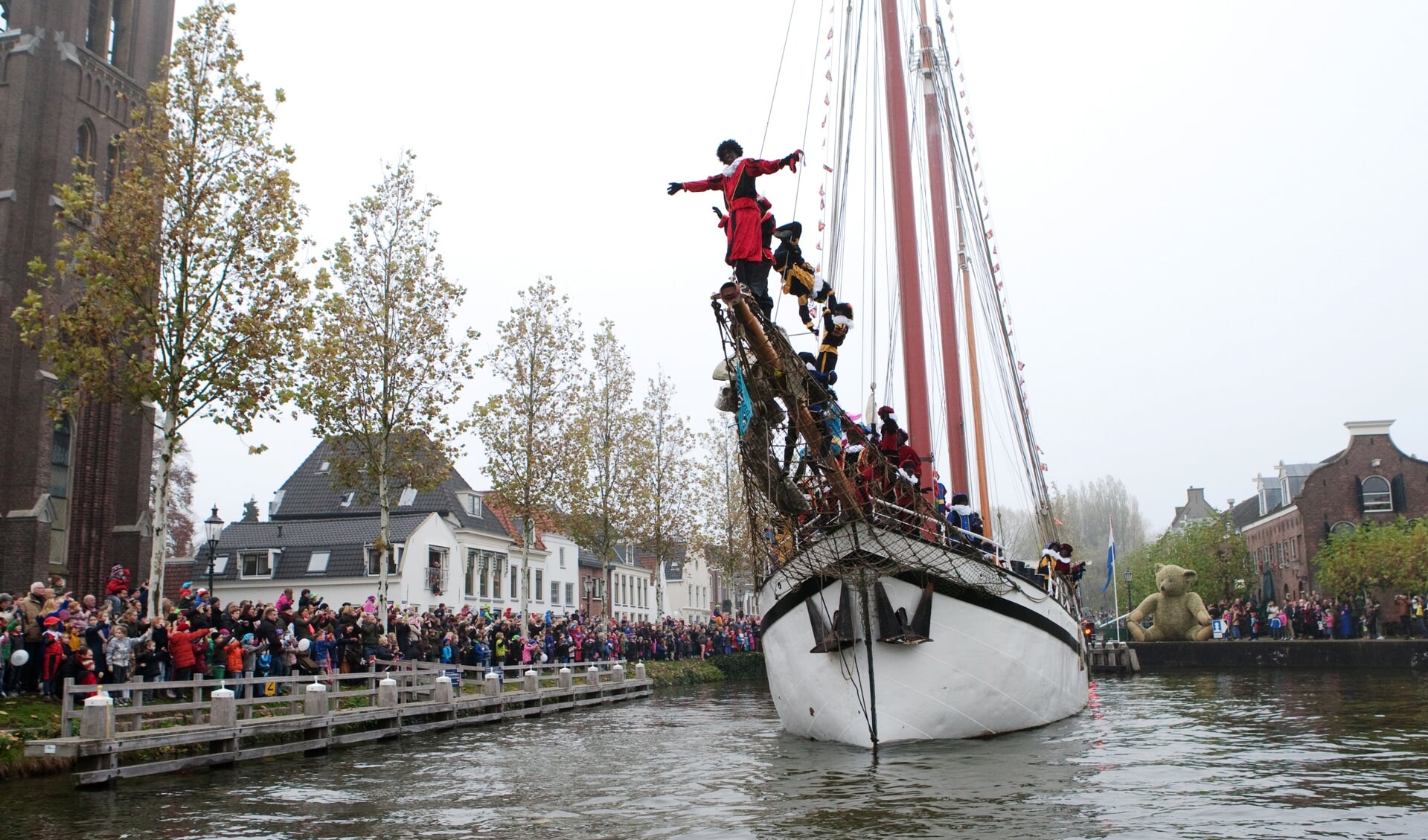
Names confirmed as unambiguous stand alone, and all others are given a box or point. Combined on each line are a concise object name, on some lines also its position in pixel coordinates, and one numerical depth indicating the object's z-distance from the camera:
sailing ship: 14.41
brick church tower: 31.12
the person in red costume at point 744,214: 12.09
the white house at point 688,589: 94.69
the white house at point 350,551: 49.53
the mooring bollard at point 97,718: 13.37
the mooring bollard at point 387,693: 19.77
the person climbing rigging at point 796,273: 12.99
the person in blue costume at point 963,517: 16.17
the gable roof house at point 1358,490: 58.25
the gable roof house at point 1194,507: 103.06
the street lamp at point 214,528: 27.22
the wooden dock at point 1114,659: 41.25
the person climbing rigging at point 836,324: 13.27
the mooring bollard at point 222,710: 15.45
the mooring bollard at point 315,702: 17.72
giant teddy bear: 42.53
